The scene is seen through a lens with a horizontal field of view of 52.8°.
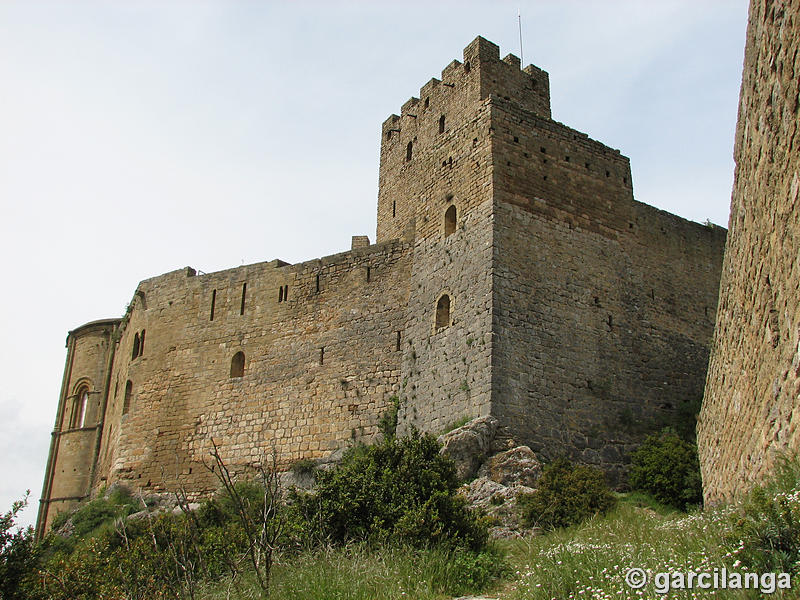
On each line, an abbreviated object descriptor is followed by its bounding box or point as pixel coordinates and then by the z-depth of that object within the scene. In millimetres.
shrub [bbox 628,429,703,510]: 13641
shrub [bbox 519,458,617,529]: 11586
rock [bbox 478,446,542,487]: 13469
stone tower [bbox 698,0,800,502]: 5551
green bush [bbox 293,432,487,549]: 10023
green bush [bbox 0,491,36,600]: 9430
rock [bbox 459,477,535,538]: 11781
